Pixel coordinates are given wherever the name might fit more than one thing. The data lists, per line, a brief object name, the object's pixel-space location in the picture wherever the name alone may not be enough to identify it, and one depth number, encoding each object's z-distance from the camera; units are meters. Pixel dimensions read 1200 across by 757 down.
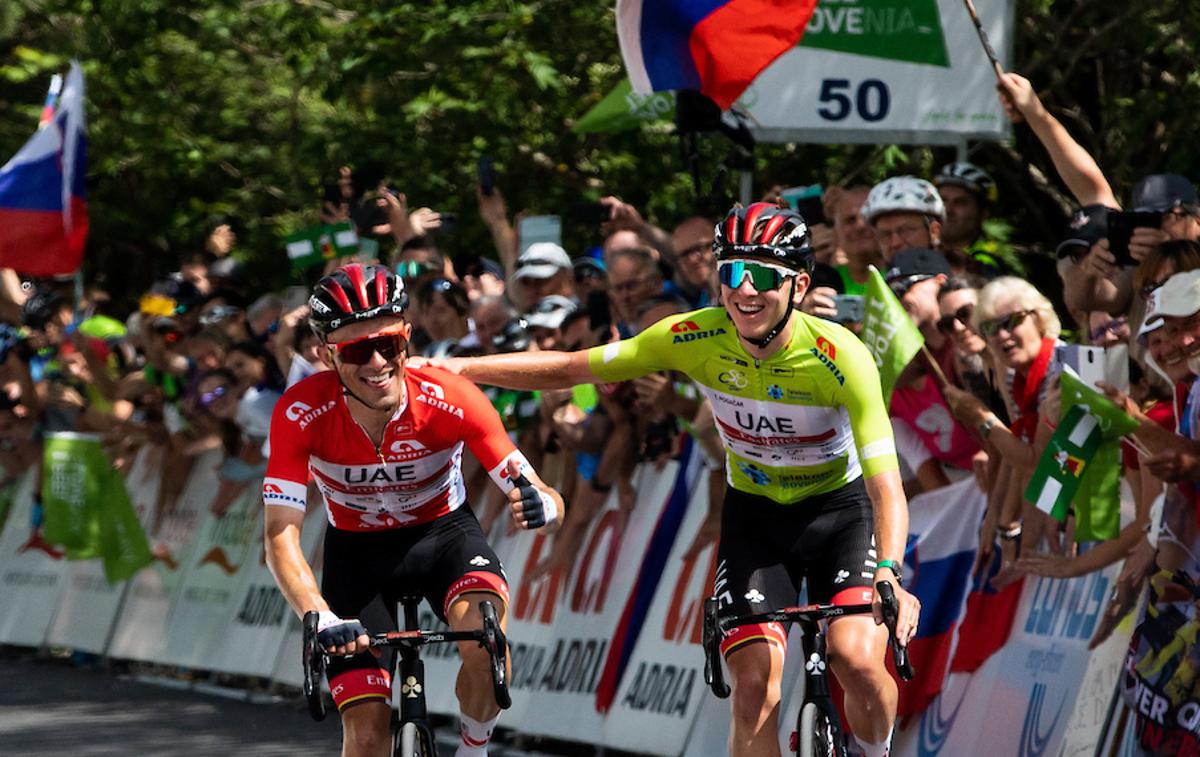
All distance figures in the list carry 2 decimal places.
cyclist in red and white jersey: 15.70
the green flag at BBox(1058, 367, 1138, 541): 15.98
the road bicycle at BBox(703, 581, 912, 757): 14.88
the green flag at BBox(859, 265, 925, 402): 17.77
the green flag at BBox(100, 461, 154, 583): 32.44
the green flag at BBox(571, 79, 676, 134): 26.86
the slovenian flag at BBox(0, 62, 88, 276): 32.37
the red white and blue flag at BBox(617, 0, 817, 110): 21.08
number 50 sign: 24.36
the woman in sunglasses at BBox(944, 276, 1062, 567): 17.72
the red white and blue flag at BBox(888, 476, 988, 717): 19.11
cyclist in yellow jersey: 15.45
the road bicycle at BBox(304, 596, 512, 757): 15.16
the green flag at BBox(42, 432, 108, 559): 33.41
